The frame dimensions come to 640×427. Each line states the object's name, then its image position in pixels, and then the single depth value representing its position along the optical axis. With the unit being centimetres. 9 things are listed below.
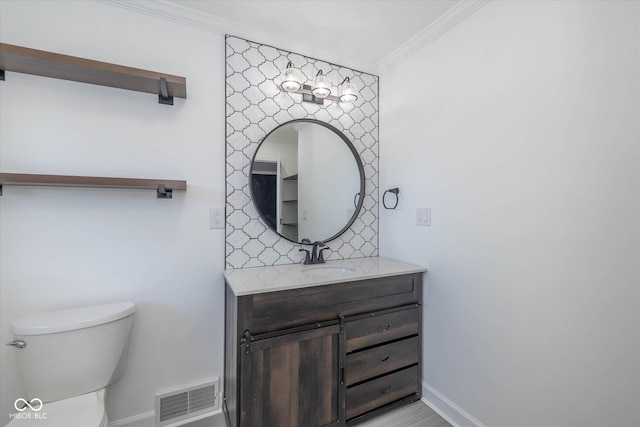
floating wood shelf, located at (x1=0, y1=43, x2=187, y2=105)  123
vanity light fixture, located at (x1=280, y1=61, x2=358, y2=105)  180
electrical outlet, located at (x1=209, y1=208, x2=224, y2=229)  175
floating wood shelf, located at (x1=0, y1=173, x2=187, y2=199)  126
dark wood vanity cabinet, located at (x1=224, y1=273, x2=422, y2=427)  135
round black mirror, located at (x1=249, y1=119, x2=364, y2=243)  189
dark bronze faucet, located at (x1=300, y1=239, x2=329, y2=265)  196
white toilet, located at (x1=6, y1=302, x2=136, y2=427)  115
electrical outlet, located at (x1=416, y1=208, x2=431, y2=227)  187
